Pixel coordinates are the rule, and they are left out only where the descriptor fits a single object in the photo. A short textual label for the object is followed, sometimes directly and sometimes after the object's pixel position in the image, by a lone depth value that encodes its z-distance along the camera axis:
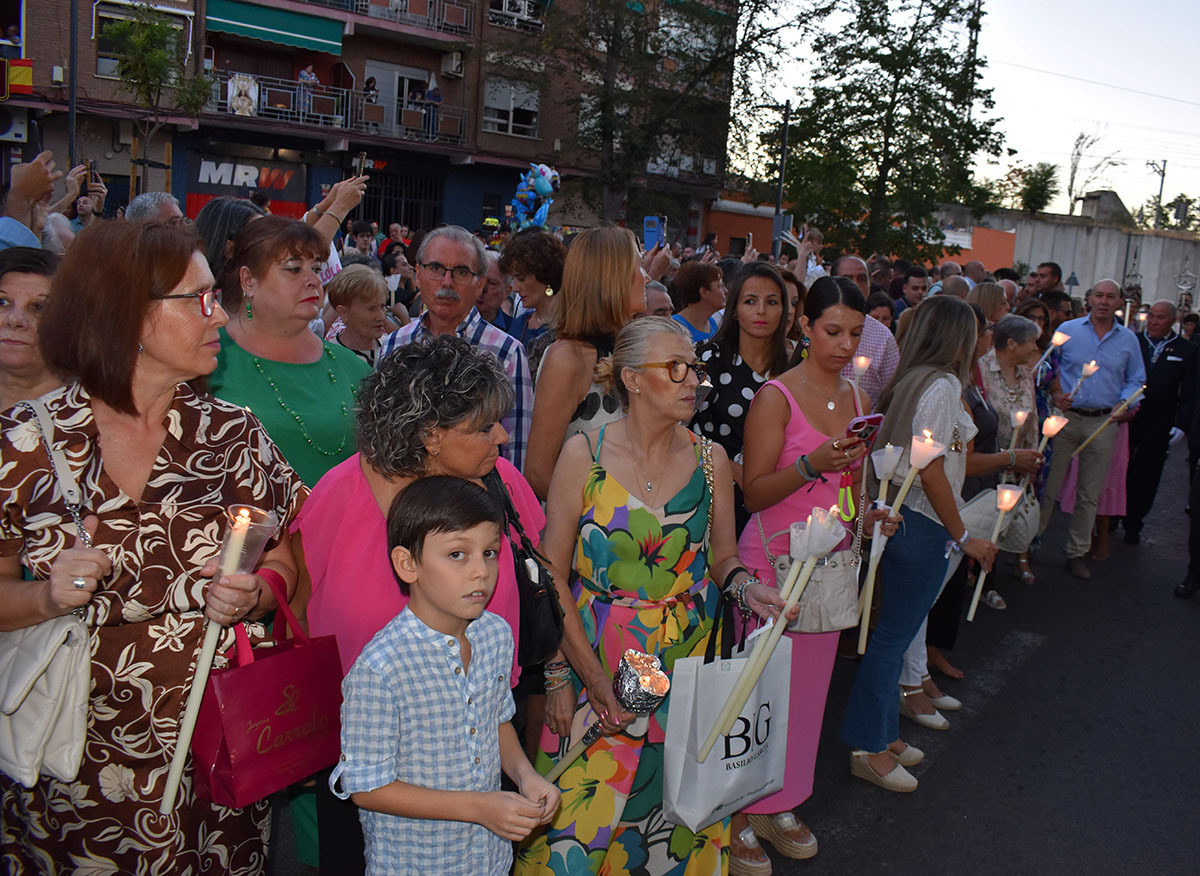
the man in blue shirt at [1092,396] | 8.52
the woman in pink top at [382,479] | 2.64
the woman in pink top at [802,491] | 3.91
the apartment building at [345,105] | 24.31
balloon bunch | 10.62
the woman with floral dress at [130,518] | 2.32
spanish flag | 22.93
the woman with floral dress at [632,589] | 3.05
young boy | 2.25
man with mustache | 4.57
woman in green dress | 3.42
